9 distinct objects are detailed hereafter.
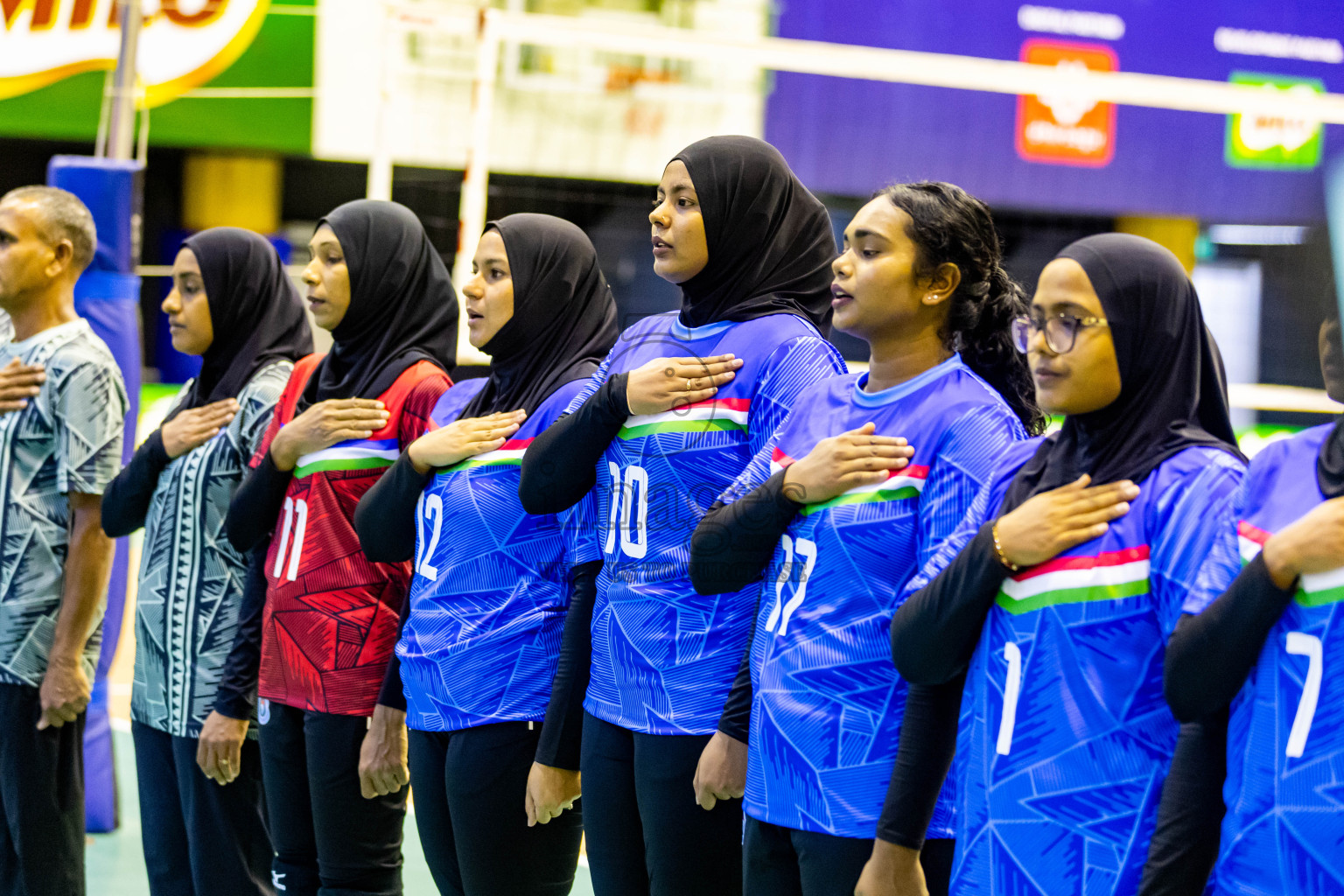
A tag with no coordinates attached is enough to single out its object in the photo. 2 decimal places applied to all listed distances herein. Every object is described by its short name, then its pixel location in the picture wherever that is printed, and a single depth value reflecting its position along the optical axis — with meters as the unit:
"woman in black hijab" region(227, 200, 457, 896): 5.66
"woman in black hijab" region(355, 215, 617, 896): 5.14
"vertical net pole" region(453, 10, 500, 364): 11.73
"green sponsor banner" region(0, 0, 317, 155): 17.16
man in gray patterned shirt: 6.82
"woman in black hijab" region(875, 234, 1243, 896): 3.36
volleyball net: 12.80
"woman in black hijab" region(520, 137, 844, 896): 4.51
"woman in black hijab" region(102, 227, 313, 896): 6.23
